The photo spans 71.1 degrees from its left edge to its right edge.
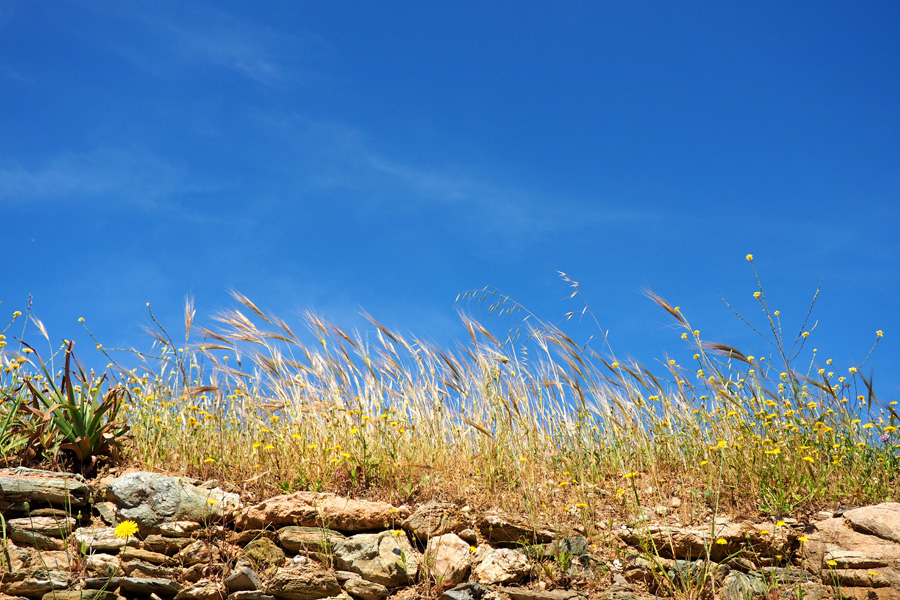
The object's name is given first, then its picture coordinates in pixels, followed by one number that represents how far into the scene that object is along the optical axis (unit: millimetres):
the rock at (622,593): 3578
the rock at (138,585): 3588
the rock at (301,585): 3596
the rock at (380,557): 3746
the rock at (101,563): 3726
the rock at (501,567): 3730
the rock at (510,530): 3982
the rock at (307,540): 3922
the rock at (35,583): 3514
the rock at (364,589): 3641
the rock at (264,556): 3799
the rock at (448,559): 3725
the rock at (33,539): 3914
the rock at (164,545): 3969
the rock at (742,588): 3646
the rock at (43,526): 3969
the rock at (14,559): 3707
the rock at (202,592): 3576
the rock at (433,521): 3969
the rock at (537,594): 3533
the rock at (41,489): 4113
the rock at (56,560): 3768
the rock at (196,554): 3863
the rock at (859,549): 3783
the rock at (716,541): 3922
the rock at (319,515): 4055
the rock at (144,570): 3693
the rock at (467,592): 3504
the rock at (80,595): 3490
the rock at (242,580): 3580
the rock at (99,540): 3891
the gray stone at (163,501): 4133
